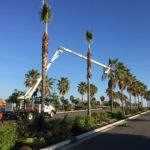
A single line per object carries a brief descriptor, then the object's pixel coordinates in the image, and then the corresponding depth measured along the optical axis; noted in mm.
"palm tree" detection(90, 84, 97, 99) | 64801
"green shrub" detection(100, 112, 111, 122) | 15851
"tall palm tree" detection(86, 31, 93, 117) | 16406
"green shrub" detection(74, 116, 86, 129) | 10713
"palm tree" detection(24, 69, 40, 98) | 39176
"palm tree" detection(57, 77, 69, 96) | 48115
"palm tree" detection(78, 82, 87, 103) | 59532
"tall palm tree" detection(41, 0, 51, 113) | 10550
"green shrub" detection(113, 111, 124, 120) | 18666
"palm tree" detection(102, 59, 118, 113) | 22887
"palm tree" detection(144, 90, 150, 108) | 72646
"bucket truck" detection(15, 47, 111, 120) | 17579
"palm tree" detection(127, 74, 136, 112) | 38492
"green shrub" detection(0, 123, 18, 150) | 5817
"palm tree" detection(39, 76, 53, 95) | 41908
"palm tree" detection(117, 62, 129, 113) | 24676
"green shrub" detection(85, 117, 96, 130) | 11737
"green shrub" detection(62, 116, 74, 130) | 9547
